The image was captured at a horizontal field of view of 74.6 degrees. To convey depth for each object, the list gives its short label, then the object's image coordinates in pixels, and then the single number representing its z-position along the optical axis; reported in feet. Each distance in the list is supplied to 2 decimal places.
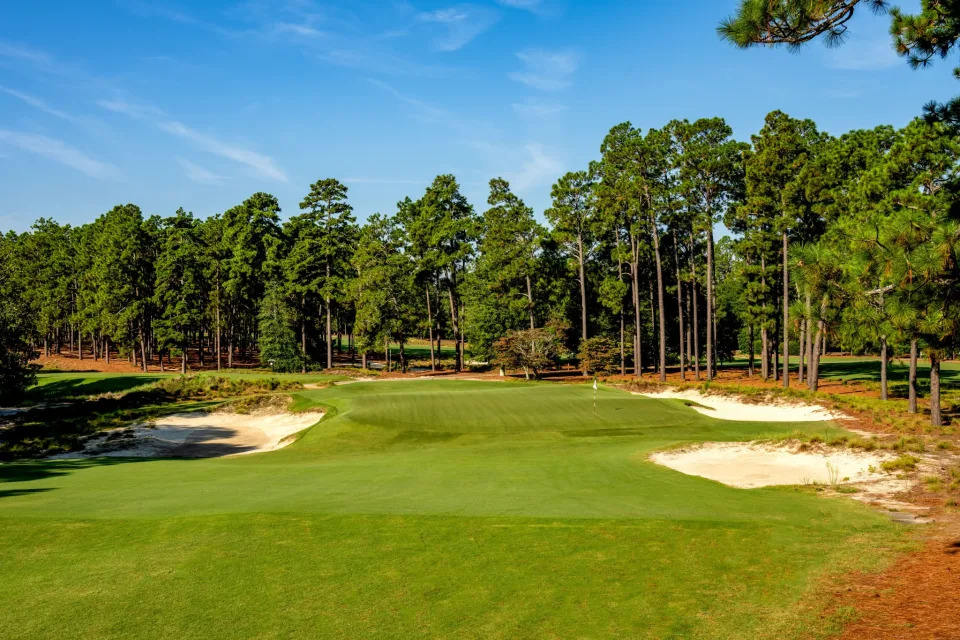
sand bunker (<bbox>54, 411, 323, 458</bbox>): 92.99
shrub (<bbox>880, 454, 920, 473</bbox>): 56.85
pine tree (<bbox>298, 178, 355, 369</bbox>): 206.69
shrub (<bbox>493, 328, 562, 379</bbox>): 184.03
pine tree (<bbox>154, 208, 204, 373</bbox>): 212.84
